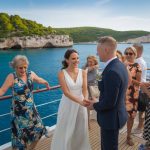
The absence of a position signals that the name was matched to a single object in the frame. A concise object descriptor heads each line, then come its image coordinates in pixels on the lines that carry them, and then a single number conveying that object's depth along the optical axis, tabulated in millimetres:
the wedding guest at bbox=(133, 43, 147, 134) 2691
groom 1562
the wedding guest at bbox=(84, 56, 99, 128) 3011
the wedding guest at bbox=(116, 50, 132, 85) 2638
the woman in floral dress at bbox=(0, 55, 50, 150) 2058
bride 2179
